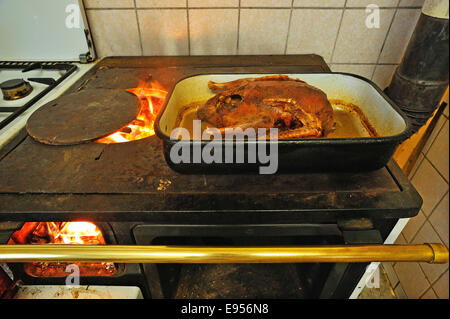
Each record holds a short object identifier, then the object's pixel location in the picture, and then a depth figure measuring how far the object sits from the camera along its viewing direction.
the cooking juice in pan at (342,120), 0.83
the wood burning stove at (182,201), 0.60
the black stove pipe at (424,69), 0.81
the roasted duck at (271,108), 0.75
